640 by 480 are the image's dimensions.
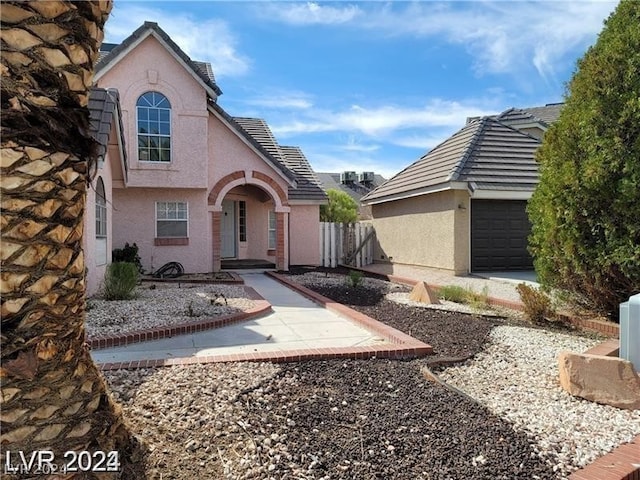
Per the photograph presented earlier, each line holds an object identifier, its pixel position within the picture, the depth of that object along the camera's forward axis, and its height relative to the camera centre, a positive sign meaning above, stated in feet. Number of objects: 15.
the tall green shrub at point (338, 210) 102.73 +5.21
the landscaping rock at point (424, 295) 31.89 -4.51
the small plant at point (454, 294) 32.37 -4.46
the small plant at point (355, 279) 38.96 -4.03
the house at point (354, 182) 179.52 +20.91
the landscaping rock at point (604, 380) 14.37 -4.87
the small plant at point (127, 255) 46.83 -2.26
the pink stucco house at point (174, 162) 48.73 +8.26
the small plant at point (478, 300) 29.07 -4.55
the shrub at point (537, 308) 25.43 -4.30
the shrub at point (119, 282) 30.12 -3.28
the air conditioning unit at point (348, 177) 183.01 +22.72
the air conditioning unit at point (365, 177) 185.98 +23.00
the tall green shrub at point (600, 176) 22.41 +2.92
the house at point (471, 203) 48.03 +3.36
